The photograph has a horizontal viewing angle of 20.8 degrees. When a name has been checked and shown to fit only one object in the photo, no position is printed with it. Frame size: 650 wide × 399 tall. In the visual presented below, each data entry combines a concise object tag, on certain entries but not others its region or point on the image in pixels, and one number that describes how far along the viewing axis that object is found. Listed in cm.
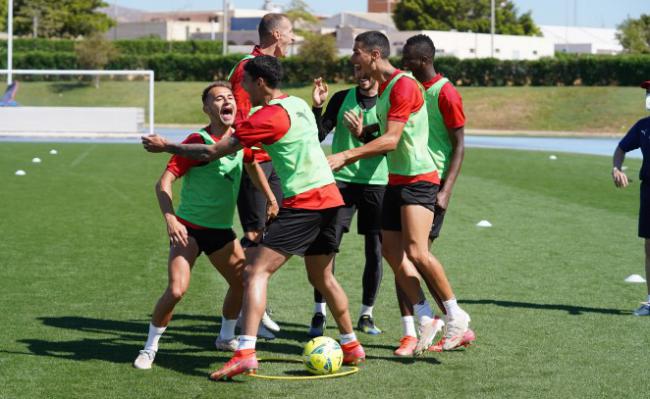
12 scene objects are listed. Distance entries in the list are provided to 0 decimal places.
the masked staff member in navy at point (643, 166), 1493
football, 1110
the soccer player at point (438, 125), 1218
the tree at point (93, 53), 9928
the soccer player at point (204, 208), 1127
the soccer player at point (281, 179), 1068
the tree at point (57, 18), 13589
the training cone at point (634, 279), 1714
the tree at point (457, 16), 14766
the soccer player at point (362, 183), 1312
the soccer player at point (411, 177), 1172
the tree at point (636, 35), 13106
